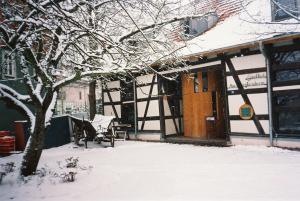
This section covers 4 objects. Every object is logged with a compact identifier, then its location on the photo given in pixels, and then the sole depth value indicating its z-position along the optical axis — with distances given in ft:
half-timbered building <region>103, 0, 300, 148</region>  25.99
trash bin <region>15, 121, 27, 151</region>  34.06
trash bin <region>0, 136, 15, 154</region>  31.63
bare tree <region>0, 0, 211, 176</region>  17.07
